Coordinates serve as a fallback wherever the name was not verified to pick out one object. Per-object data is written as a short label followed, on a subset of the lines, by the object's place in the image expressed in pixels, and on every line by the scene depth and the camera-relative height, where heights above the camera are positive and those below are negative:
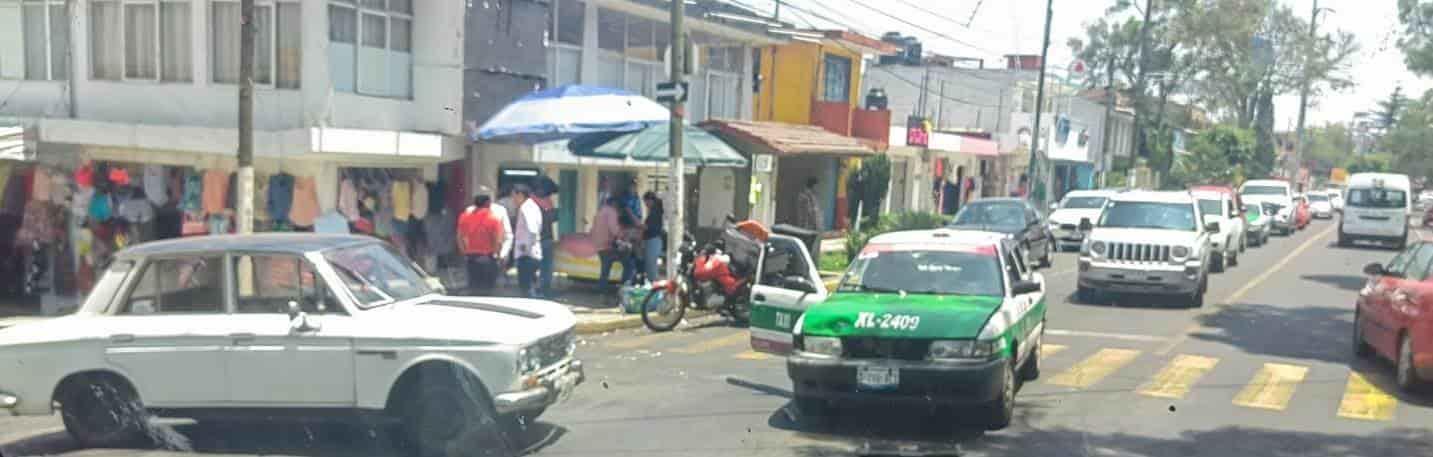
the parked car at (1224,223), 22.72 -1.58
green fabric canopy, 16.44 -0.37
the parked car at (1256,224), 31.52 -2.05
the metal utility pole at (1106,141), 41.20 +0.10
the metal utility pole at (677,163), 15.57 -0.55
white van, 32.34 -1.53
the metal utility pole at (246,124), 12.34 -0.23
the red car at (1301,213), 41.19 -2.26
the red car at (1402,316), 9.90 -1.51
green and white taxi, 8.14 -1.48
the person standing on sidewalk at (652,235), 16.31 -1.64
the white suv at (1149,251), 16.73 -1.59
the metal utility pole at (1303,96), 58.78 +3.06
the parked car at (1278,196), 37.34 -1.50
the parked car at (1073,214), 28.45 -1.83
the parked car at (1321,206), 55.12 -2.56
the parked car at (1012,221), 21.70 -1.62
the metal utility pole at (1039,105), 31.92 +1.07
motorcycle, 14.05 -1.98
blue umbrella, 15.93 +0.05
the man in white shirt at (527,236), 14.41 -1.53
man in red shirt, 13.74 -1.54
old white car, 7.38 -1.64
